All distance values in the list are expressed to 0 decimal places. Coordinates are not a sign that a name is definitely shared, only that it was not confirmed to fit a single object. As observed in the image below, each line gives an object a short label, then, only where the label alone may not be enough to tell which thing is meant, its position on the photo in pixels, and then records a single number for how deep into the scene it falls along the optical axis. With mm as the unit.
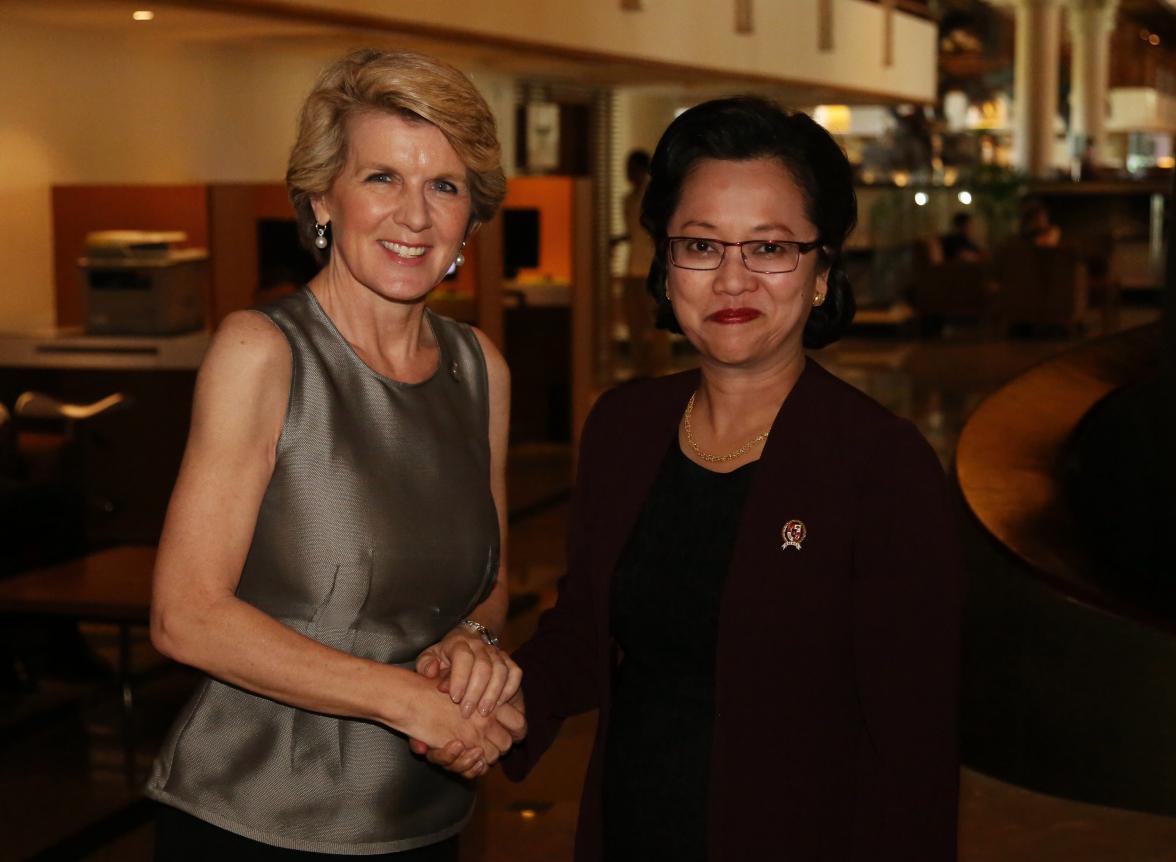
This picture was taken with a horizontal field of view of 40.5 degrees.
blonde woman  1721
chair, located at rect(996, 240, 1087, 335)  16047
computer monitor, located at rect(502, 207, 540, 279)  10852
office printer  7676
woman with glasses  1782
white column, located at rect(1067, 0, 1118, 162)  29062
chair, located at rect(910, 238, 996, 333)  16828
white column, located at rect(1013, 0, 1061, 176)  25312
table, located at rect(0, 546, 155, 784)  4754
